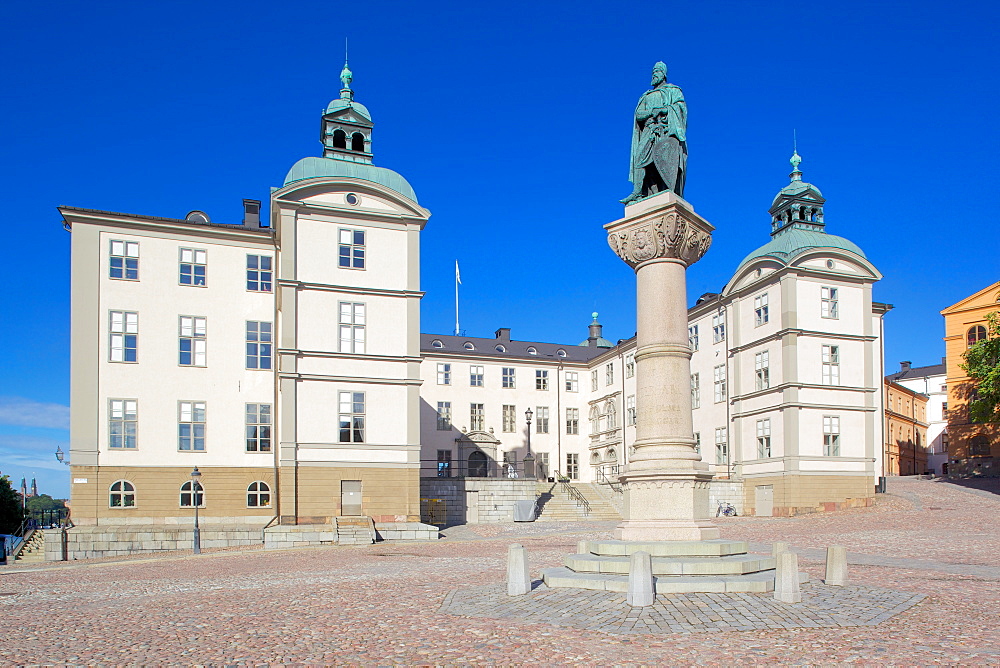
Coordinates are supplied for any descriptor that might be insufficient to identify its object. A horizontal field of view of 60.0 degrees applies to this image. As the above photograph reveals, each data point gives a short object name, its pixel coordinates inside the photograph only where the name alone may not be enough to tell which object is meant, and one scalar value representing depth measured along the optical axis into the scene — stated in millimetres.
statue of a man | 17609
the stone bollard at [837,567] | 14805
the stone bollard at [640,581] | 12609
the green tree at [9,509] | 80812
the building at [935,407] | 93375
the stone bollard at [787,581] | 12773
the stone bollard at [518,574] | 14141
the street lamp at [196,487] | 30781
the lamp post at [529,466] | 58375
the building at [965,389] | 61406
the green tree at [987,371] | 48875
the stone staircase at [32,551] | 33562
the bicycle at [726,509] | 48009
